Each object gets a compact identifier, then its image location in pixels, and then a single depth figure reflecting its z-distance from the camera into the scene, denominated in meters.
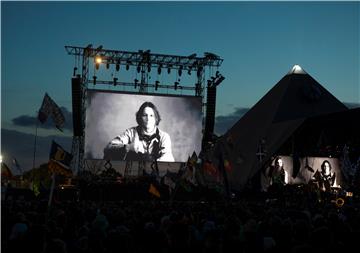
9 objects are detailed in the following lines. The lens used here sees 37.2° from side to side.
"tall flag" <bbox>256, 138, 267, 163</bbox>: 35.80
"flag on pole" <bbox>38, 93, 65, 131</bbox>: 18.33
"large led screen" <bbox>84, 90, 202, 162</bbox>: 35.59
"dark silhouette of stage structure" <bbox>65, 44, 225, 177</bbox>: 36.12
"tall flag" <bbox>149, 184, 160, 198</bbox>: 18.95
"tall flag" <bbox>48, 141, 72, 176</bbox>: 12.30
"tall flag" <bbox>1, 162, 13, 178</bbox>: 17.61
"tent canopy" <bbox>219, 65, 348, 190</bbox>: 37.06
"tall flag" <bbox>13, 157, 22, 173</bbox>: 23.76
